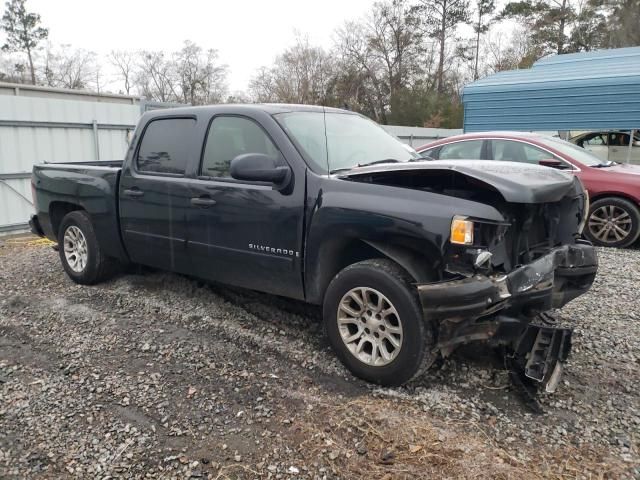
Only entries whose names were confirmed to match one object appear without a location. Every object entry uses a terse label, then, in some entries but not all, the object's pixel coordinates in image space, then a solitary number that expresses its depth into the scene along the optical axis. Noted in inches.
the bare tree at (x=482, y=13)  1370.6
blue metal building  439.8
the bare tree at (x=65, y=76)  1585.9
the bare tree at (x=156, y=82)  1721.2
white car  452.8
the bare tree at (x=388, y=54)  1315.2
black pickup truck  119.6
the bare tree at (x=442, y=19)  1348.4
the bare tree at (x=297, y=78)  1343.5
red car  285.3
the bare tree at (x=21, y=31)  1425.9
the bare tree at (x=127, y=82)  1776.6
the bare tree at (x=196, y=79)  1675.7
